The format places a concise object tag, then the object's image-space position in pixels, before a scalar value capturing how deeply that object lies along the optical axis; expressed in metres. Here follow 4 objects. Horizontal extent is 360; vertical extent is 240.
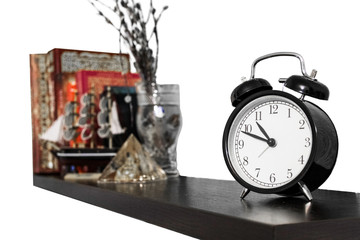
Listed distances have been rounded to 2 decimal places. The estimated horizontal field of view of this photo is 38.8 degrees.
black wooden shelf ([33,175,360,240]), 0.77
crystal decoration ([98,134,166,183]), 1.56
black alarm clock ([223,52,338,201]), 0.99
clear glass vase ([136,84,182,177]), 1.73
